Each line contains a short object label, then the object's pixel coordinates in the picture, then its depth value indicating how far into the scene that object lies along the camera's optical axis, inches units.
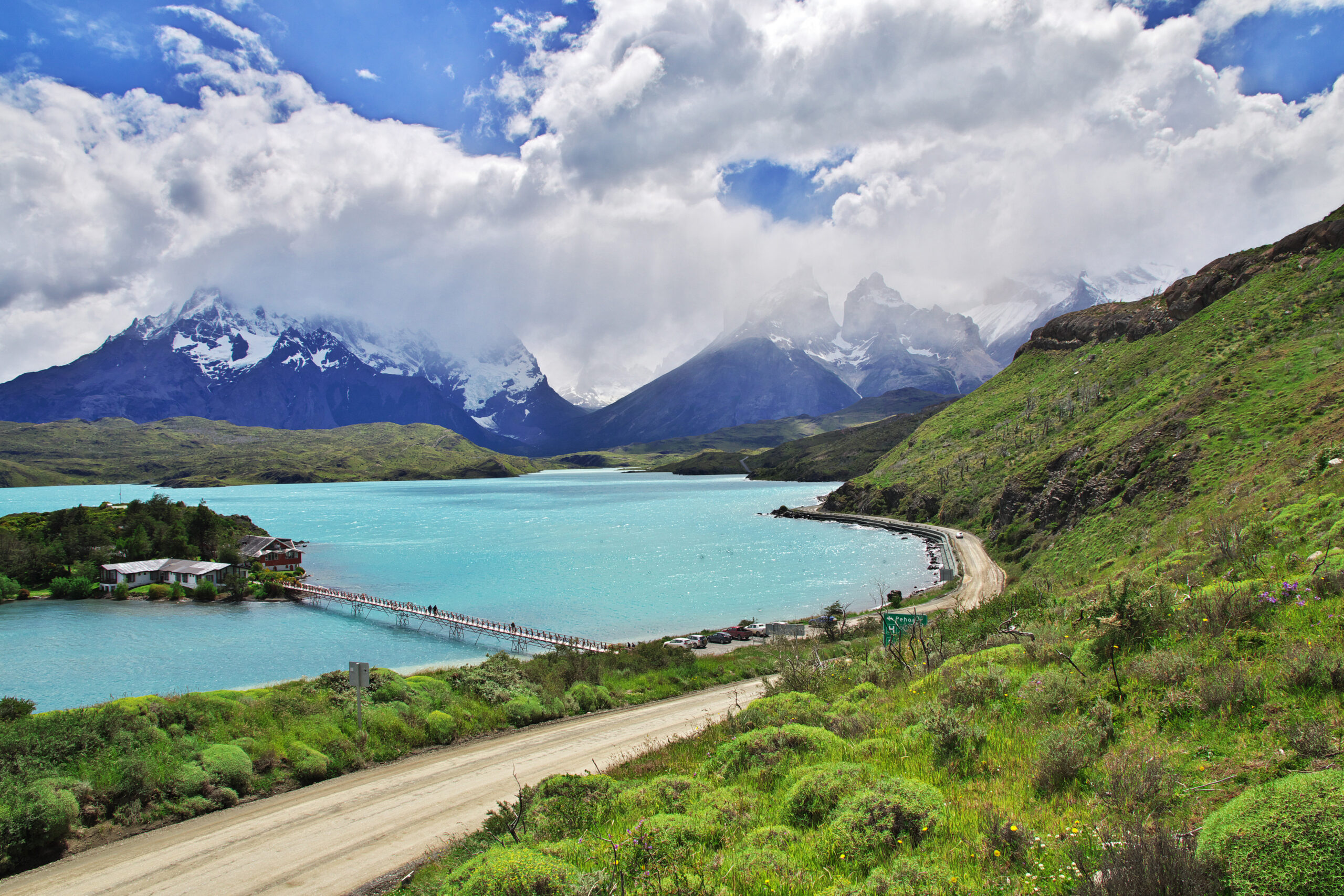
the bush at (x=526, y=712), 862.5
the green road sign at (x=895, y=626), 888.9
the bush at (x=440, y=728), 779.4
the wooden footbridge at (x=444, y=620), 1882.4
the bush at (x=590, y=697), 944.9
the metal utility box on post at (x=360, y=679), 757.9
